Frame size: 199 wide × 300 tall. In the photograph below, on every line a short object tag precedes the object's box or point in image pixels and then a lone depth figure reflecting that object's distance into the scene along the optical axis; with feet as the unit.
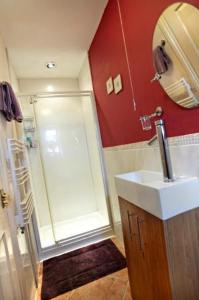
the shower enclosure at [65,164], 8.91
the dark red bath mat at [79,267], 5.49
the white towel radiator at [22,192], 4.57
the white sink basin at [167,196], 2.73
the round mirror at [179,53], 2.96
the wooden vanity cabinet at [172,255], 2.76
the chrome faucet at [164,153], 3.38
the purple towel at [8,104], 4.55
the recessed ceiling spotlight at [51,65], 8.28
